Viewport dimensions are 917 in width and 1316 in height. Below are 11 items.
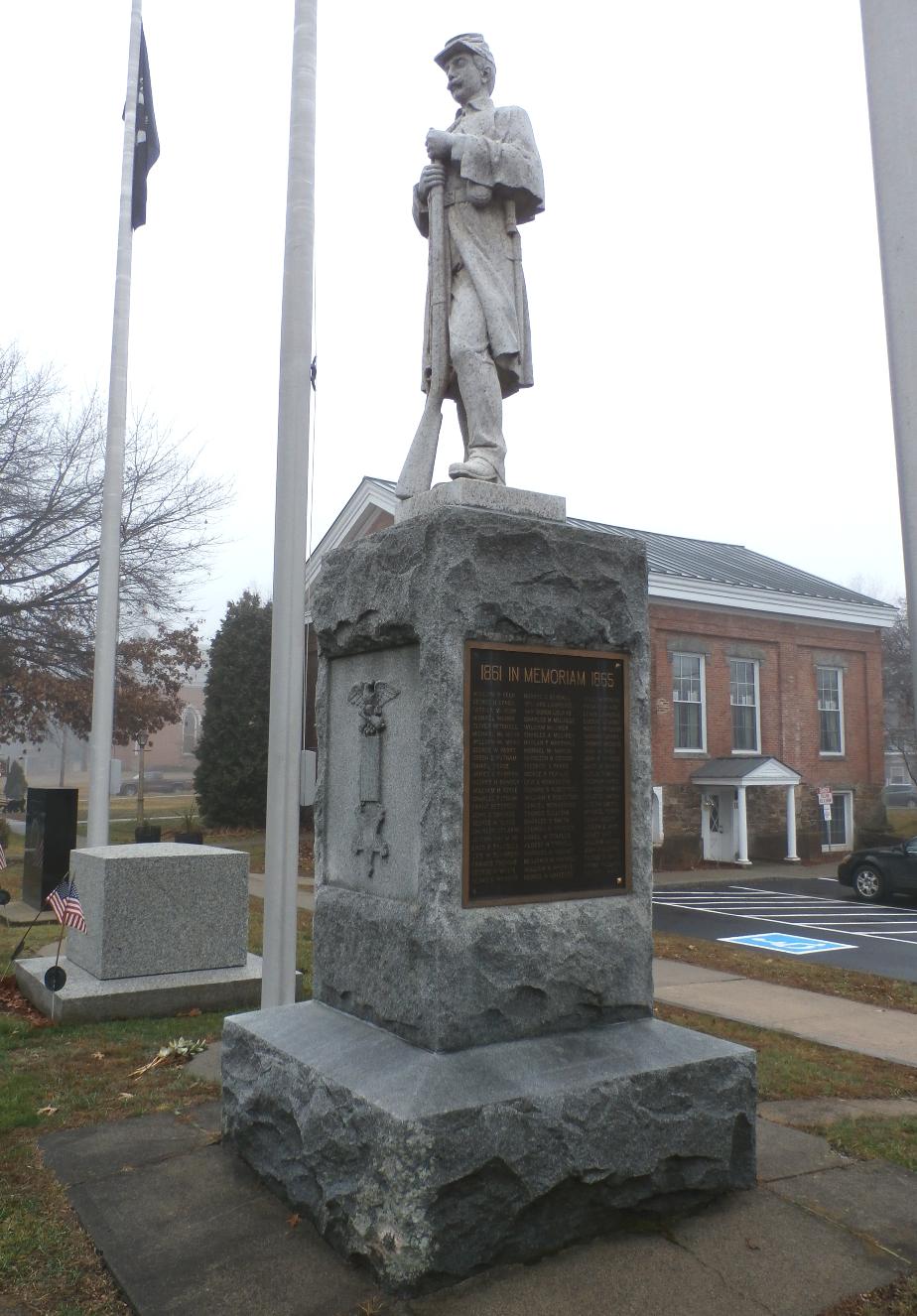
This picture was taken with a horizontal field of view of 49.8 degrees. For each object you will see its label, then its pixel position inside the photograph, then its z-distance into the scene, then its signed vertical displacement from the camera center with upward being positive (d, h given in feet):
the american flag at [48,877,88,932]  22.93 -2.59
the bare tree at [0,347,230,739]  73.87 +17.71
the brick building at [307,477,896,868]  76.28 +7.53
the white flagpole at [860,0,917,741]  11.53 +7.25
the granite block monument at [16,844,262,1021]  24.36 -3.62
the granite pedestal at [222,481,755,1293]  11.34 -2.88
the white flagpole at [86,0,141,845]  40.22 +9.19
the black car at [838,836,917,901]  56.14 -4.30
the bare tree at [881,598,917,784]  157.07 +18.88
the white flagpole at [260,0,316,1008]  21.77 +5.42
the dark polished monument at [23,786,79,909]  40.19 -1.79
